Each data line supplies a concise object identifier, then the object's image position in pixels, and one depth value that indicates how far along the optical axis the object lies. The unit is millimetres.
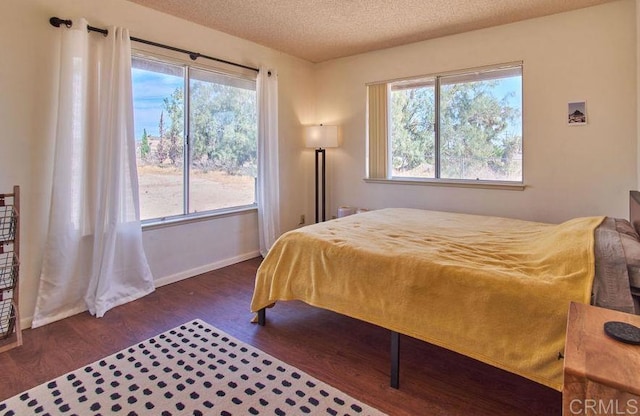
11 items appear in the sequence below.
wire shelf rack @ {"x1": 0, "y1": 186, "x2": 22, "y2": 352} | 2287
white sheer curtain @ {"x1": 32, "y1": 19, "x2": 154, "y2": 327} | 2613
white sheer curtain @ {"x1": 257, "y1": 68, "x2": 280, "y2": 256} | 4066
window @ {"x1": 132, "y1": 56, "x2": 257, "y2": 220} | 3262
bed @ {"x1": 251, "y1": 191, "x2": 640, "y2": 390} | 1521
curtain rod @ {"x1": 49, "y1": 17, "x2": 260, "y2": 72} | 2578
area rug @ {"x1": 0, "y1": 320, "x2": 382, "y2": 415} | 1709
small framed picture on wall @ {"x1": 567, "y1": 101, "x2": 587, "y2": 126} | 3160
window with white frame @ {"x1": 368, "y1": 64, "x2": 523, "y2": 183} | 3586
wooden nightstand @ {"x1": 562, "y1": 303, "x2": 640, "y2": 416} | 836
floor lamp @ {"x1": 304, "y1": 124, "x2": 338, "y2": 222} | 4500
